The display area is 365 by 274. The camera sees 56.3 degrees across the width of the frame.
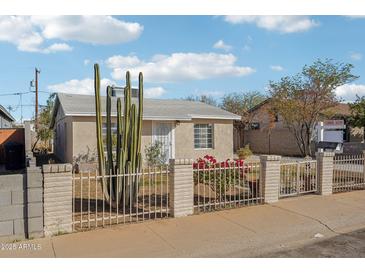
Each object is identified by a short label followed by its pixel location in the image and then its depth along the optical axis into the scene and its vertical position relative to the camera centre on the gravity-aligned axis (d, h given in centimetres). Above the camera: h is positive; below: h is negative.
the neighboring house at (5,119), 2358 +195
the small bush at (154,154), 1463 -52
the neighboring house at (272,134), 2506 +56
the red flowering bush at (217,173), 743 -69
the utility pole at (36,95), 2693 +384
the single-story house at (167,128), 1383 +64
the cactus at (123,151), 681 -18
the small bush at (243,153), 1827 -62
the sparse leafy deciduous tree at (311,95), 1598 +225
